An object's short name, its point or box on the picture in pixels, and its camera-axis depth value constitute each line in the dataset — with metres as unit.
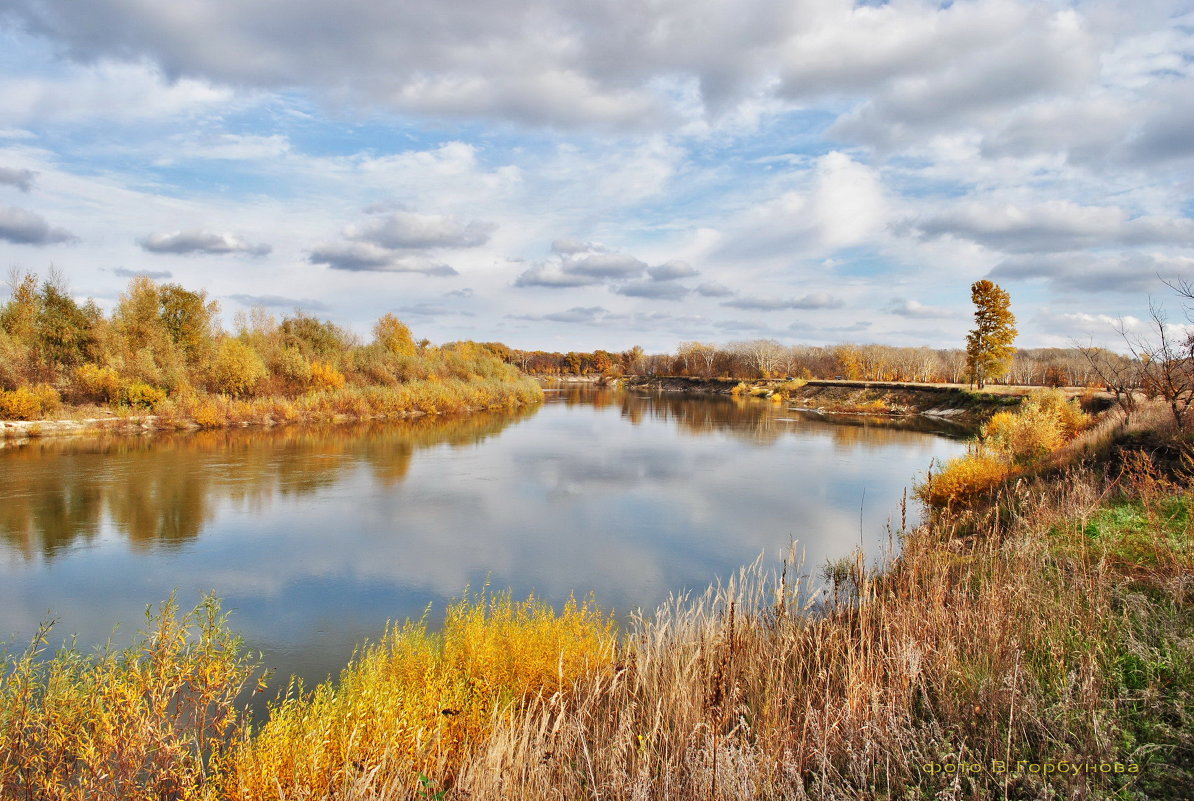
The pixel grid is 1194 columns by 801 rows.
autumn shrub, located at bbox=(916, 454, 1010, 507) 12.59
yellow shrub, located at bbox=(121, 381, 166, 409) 28.12
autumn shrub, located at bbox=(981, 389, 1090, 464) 14.91
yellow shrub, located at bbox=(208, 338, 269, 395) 32.16
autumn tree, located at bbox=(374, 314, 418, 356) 48.84
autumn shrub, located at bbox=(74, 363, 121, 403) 27.67
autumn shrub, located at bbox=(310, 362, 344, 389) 36.56
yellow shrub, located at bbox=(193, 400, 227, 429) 28.36
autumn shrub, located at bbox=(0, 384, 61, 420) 24.75
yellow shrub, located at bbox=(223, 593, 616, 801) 3.89
